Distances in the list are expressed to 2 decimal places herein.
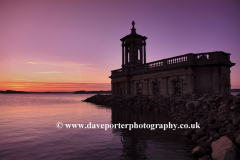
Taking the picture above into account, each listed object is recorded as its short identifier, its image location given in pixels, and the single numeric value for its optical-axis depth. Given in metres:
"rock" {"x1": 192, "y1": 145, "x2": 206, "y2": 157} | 7.70
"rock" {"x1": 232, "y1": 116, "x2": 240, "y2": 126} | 9.60
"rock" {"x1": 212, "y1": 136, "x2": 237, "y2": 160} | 6.73
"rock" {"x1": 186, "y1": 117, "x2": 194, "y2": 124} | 13.50
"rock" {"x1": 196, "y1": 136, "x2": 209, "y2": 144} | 9.28
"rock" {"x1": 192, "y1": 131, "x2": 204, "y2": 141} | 9.86
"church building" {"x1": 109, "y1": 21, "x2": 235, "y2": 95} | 22.33
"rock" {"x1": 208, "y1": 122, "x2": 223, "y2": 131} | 10.02
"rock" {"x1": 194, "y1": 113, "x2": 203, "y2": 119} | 13.57
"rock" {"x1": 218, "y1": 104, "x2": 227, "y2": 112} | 13.18
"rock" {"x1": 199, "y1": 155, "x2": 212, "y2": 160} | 6.97
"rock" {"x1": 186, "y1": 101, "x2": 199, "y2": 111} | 16.33
